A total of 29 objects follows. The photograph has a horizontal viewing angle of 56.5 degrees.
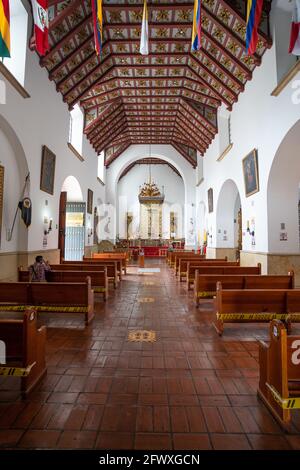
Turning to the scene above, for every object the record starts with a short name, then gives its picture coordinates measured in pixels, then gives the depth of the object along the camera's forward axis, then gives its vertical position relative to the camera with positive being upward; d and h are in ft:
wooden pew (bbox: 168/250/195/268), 42.47 -2.44
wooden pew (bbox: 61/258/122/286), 24.06 -1.96
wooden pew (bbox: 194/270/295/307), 16.29 -2.28
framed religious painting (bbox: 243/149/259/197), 25.85 +6.97
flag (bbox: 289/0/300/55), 16.07 +12.38
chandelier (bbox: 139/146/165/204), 61.21 +10.93
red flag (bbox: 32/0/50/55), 16.24 +13.20
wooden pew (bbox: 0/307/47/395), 7.96 -3.20
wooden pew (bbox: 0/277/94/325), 14.70 -2.79
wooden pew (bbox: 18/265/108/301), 19.25 -2.40
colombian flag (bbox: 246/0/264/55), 17.16 +14.05
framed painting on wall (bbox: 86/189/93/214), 44.11 +6.61
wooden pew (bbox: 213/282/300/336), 13.24 -2.91
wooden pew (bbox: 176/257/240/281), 27.43 -1.87
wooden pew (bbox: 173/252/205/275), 35.12 -1.64
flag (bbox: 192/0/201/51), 16.89 +13.66
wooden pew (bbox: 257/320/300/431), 6.65 -3.27
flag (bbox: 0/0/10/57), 14.35 +11.13
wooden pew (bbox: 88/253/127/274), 35.99 -1.75
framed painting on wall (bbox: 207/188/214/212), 43.47 +7.08
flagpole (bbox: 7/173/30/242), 20.99 +1.46
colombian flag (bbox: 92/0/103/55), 16.47 +13.52
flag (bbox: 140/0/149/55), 17.99 +13.55
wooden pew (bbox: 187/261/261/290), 22.26 -2.06
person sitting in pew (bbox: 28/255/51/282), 17.51 -1.75
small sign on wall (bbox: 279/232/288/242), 23.45 +0.65
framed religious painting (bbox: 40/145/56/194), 25.64 +6.99
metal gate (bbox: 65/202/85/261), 39.68 +1.79
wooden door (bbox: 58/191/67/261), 32.53 +2.76
